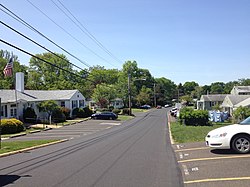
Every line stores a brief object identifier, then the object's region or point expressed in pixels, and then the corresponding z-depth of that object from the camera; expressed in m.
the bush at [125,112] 55.15
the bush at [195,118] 26.07
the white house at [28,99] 30.18
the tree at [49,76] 68.86
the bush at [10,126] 24.33
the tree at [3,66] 55.60
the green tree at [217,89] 116.20
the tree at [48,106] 34.09
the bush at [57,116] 34.93
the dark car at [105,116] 41.68
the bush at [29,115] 32.21
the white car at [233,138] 8.82
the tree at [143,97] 85.57
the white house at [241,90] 70.83
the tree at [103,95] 54.84
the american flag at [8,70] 26.19
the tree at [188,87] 130.55
